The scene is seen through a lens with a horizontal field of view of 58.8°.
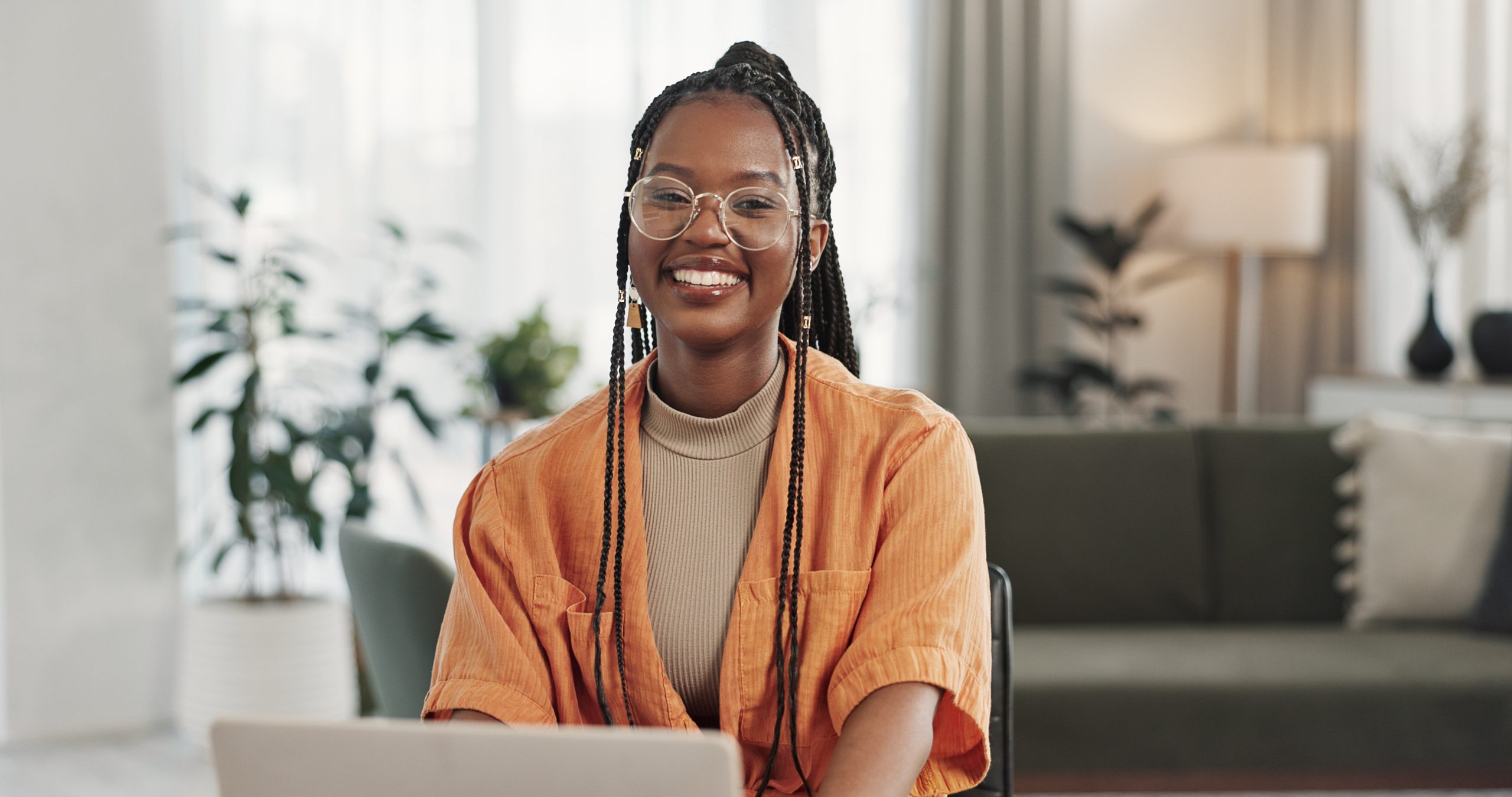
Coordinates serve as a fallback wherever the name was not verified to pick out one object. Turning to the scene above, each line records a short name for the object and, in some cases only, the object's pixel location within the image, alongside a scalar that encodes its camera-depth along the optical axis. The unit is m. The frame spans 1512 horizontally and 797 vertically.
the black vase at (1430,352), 3.74
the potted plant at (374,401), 2.93
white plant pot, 2.86
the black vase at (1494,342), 3.56
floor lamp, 3.94
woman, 1.10
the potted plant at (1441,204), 3.76
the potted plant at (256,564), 2.86
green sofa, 2.18
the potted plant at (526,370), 3.02
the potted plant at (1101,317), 4.03
